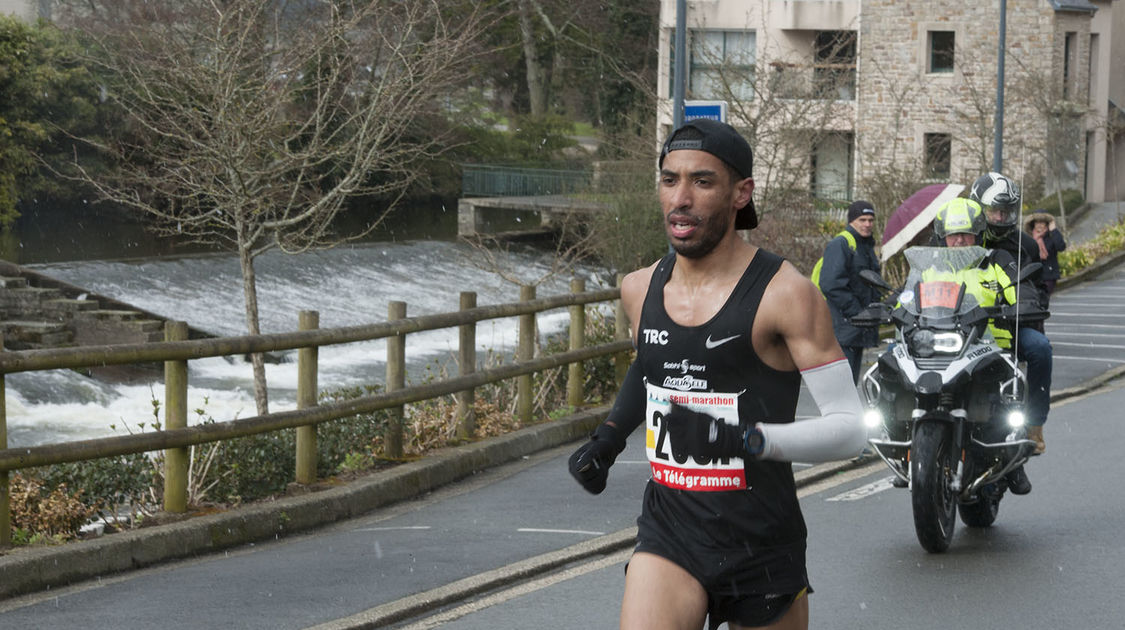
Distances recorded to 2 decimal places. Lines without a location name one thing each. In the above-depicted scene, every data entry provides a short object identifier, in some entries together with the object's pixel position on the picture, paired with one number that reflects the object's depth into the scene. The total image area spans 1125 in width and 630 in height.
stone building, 49.59
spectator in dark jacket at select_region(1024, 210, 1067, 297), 15.23
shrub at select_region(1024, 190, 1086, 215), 47.62
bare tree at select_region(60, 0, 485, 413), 15.17
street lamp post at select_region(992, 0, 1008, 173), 29.16
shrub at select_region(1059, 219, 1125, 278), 31.66
